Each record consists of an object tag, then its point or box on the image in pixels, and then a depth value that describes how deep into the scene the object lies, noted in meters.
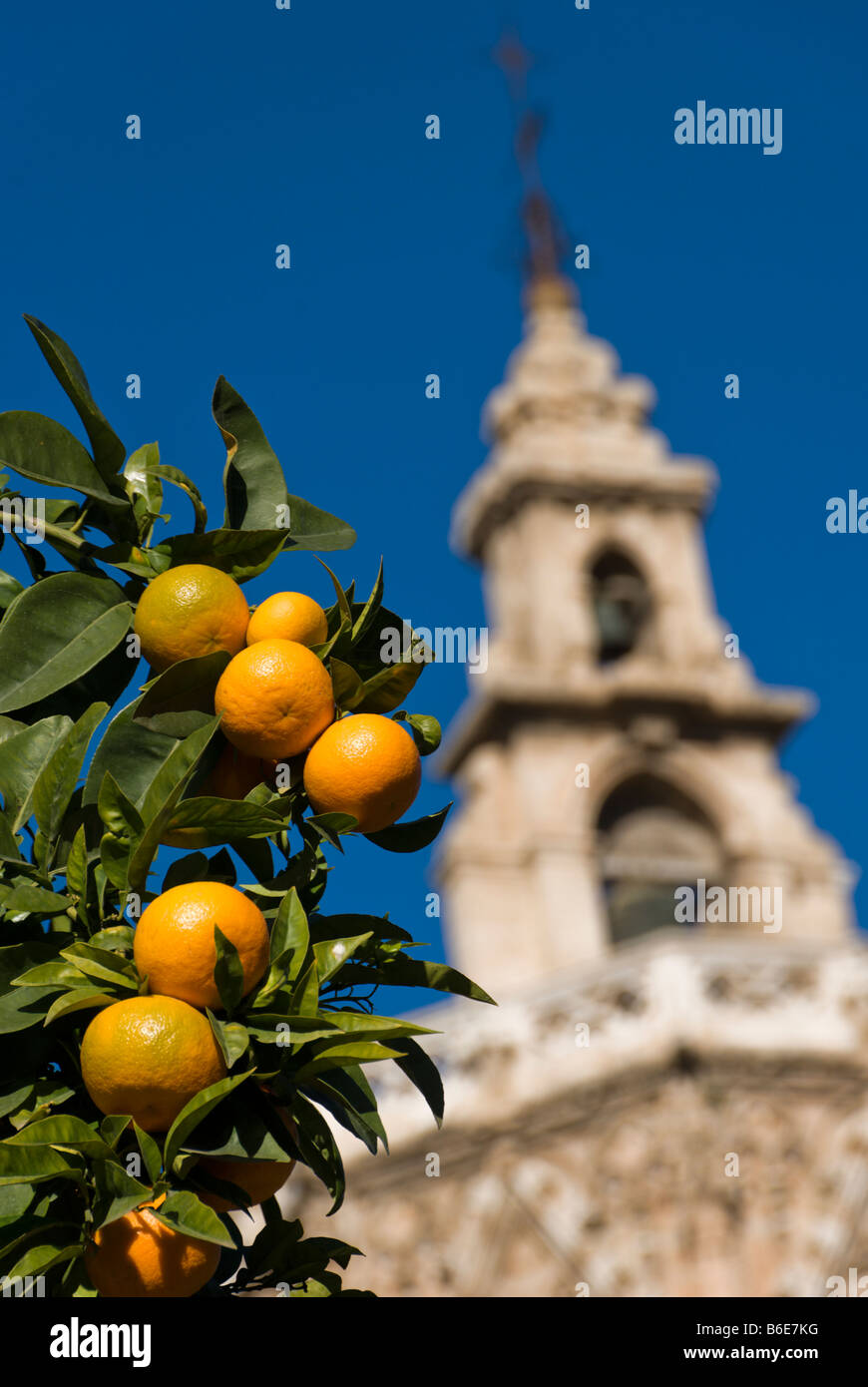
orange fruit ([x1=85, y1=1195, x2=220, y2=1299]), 2.07
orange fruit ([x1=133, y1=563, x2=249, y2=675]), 2.34
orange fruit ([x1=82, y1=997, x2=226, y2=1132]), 2.01
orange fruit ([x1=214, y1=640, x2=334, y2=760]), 2.29
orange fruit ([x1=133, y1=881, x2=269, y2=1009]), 2.08
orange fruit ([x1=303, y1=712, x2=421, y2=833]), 2.34
